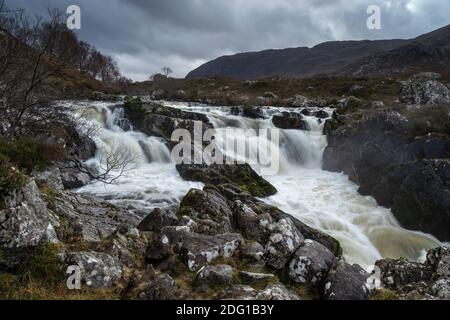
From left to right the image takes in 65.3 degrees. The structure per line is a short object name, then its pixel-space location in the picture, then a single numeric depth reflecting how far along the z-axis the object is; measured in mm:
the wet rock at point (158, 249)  6832
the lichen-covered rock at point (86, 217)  7086
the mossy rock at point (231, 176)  18031
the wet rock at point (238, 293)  5445
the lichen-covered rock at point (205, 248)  6645
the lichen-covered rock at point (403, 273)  7527
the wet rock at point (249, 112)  33506
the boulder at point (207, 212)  8672
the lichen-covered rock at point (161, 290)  5449
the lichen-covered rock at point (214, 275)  5965
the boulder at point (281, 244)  7203
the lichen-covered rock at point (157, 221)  8477
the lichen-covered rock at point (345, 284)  6071
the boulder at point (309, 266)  6695
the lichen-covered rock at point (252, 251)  7293
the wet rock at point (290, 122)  31344
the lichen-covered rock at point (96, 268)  5699
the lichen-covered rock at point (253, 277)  6186
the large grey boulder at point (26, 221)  5922
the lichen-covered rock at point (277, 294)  5535
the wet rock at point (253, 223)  8680
